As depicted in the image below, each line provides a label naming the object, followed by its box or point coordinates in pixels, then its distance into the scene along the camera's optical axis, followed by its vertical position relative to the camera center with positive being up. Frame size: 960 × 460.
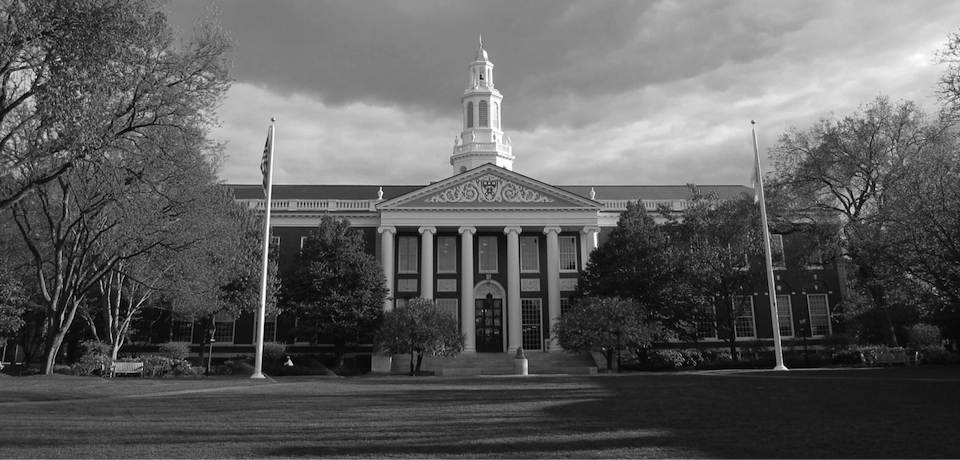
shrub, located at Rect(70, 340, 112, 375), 27.20 -0.59
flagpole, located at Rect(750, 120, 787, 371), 28.35 +3.02
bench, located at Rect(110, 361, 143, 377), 28.47 -0.79
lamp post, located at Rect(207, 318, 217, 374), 39.30 +0.95
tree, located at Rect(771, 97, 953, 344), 31.78 +8.48
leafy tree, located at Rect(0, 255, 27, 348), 28.84 +2.32
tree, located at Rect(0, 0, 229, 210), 15.97 +6.95
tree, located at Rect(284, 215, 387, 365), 38.38 +3.33
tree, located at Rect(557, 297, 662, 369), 33.56 +0.75
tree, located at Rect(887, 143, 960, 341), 25.14 +4.24
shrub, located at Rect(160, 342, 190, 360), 37.84 -0.08
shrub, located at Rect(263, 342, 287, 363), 36.81 -0.30
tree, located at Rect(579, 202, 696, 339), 37.47 +3.67
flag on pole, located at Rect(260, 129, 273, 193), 24.99 +6.83
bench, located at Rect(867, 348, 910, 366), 31.36 -0.82
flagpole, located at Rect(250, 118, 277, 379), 23.80 +3.32
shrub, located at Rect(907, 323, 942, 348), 34.59 +0.14
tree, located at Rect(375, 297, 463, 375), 35.34 +0.70
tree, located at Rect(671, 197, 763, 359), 36.38 +5.22
